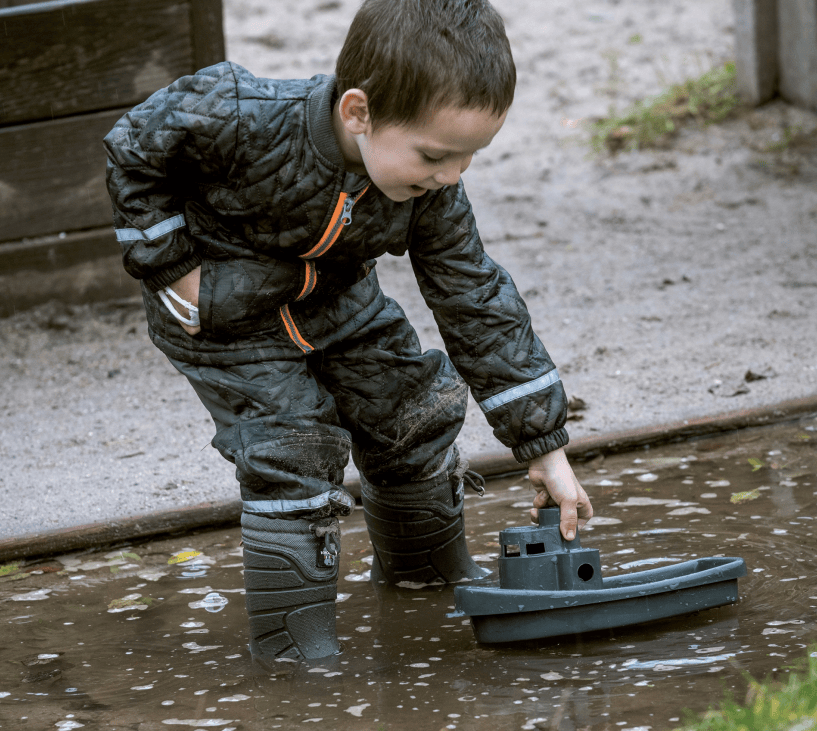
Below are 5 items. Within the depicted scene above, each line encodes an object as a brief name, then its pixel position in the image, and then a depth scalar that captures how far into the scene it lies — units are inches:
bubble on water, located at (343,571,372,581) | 208.4
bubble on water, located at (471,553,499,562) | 210.4
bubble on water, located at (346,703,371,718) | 151.4
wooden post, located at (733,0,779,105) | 487.2
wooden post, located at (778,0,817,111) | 471.2
